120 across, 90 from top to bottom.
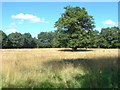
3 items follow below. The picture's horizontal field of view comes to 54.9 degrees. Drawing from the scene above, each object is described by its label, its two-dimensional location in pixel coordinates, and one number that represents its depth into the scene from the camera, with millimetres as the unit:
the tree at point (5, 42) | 52596
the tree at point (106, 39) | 50159
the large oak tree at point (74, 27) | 25448
